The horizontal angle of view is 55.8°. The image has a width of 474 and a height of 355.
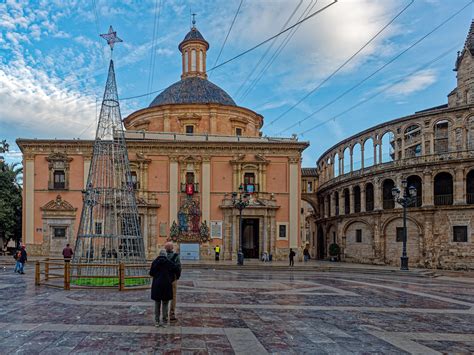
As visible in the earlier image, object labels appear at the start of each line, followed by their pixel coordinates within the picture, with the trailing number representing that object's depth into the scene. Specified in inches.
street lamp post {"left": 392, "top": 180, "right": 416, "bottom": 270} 1003.9
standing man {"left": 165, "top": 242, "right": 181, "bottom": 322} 358.3
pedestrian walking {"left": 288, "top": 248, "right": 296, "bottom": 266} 1105.2
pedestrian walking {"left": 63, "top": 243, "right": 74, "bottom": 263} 800.3
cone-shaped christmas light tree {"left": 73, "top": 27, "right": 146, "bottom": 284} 590.9
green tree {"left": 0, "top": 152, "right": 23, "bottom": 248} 1444.4
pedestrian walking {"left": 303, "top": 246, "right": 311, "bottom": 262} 1478.7
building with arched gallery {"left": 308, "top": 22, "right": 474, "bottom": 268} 1211.2
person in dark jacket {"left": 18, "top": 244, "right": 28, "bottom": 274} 781.3
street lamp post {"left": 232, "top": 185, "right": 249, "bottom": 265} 1077.8
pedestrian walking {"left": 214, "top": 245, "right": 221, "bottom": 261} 1280.0
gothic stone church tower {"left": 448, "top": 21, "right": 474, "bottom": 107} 1630.2
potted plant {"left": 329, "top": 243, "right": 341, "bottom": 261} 1508.4
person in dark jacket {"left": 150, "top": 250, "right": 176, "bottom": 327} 342.0
